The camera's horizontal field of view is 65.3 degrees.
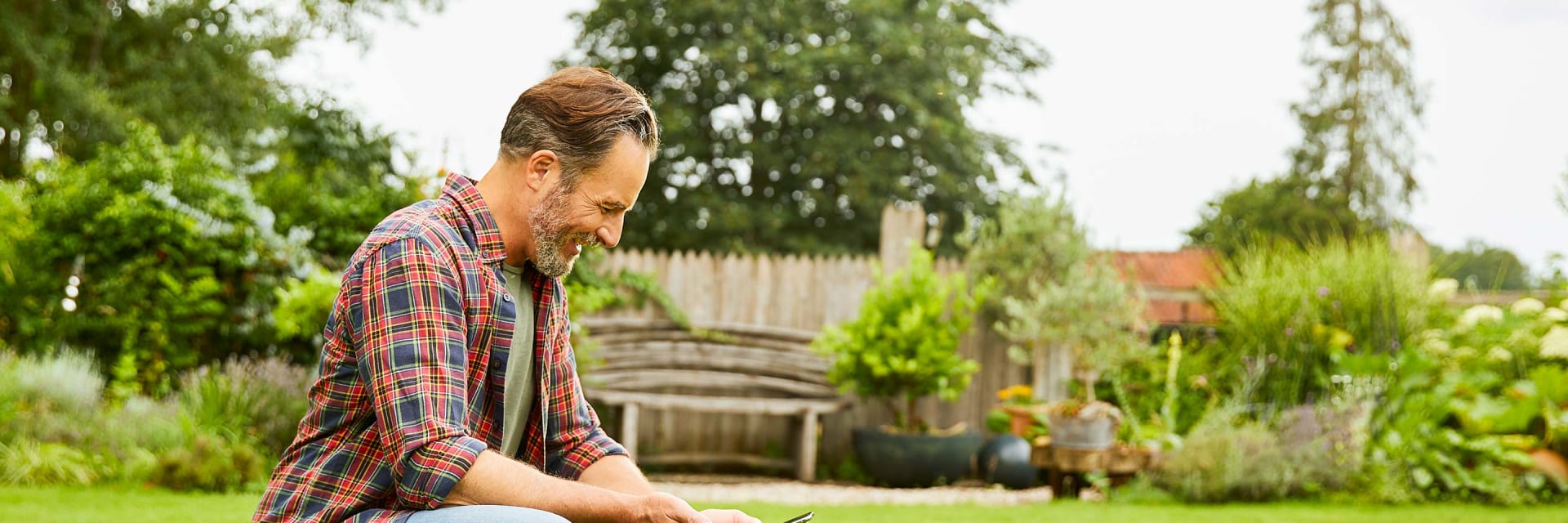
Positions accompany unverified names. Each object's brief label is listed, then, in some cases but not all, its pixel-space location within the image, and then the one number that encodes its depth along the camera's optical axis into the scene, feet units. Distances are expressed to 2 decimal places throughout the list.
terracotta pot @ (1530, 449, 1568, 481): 19.61
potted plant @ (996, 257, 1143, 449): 23.97
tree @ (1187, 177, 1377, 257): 61.87
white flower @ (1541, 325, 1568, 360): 21.15
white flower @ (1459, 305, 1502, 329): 23.94
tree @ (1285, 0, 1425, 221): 60.44
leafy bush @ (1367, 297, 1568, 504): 19.74
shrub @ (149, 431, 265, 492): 17.06
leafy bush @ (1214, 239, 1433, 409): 23.85
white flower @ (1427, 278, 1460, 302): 25.35
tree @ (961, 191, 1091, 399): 24.86
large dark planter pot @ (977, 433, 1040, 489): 23.88
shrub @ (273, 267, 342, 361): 20.99
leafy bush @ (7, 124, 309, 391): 22.85
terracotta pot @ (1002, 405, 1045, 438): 25.04
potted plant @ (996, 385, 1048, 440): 24.63
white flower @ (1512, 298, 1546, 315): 23.50
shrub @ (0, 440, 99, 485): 17.16
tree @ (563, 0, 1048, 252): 44.88
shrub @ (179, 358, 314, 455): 19.84
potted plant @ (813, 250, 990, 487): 24.02
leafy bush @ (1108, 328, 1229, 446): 24.34
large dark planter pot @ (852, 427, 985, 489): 24.15
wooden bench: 26.58
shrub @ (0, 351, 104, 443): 18.34
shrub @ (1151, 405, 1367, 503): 20.08
